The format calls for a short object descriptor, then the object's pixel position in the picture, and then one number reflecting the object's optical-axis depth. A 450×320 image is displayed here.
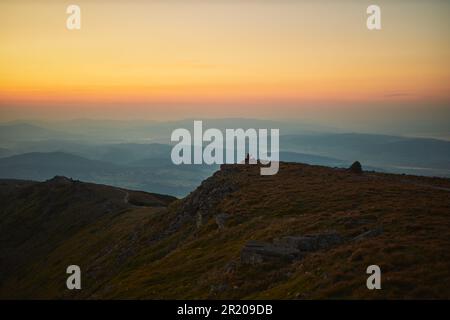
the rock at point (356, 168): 89.19
